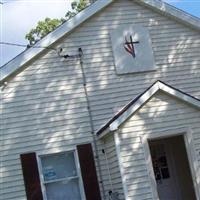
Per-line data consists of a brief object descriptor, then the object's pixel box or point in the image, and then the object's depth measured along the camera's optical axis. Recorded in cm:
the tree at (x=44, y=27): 3747
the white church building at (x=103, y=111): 1426
